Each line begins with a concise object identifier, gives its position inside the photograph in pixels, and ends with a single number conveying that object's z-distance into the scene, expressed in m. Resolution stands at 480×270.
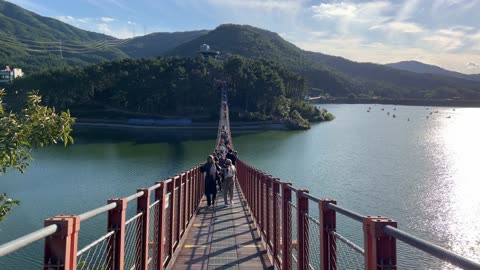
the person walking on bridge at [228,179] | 9.58
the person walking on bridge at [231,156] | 11.95
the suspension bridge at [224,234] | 2.05
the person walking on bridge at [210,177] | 9.40
